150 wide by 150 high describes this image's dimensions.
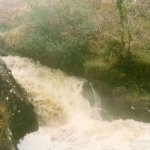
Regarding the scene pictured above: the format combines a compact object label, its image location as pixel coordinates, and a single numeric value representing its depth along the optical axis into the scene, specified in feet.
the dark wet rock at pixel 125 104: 56.70
